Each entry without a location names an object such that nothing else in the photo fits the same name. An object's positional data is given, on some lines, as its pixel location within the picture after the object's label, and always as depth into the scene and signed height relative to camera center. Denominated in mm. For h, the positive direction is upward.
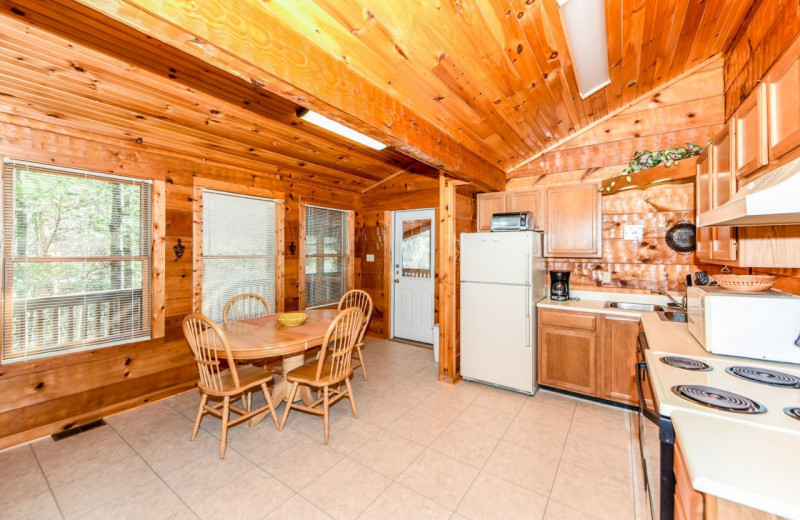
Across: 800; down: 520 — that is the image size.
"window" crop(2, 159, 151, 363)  2322 +10
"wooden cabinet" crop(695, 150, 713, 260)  2244 +462
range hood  996 +208
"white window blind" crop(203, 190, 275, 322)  3385 +147
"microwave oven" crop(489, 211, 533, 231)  3125 +391
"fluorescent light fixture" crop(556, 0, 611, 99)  1747 +1398
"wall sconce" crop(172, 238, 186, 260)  3086 +108
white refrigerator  2973 -442
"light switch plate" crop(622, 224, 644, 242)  3119 +277
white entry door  4621 -199
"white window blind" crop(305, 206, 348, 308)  4477 +82
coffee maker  3277 -268
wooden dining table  2226 -592
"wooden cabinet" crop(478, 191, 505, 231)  3605 +624
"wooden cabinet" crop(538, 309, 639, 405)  2707 -841
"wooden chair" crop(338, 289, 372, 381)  3236 -629
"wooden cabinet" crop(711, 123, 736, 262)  1868 +460
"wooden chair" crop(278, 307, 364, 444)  2395 -869
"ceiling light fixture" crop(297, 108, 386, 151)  2271 +1042
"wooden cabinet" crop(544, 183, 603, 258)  3145 +397
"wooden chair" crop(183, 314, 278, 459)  2164 -824
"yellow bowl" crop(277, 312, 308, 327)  2785 -519
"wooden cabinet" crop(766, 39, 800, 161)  1271 +673
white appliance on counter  1494 -320
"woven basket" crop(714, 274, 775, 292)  1711 -124
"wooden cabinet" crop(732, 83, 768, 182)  1486 +641
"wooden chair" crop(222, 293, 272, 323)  3478 -527
